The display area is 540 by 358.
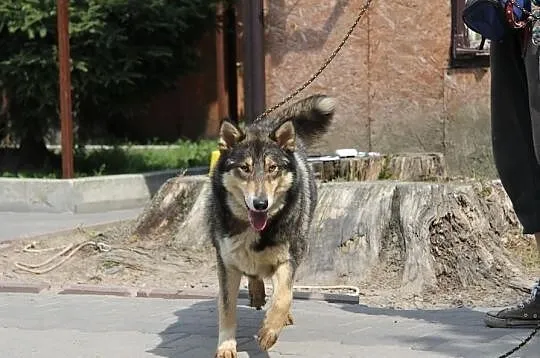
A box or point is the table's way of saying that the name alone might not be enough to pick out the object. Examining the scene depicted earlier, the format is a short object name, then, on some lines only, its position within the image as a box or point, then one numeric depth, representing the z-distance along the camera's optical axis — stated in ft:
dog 26.48
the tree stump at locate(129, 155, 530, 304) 37.11
